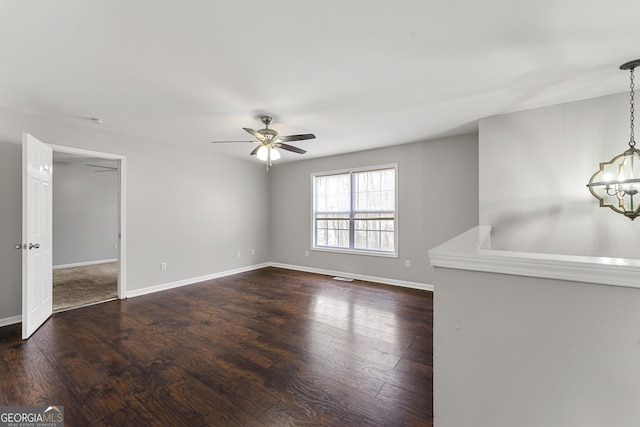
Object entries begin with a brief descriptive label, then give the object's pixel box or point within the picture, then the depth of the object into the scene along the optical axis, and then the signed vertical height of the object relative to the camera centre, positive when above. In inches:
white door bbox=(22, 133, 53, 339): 105.7 -9.2
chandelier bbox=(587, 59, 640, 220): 100.1 +11.6
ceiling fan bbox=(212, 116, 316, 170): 126.5 +36.9
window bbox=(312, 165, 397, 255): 190.9 +3.1
